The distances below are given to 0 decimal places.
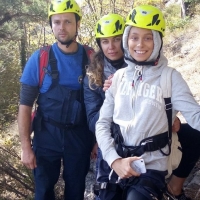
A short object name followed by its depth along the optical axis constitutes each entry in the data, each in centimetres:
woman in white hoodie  241
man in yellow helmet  334
